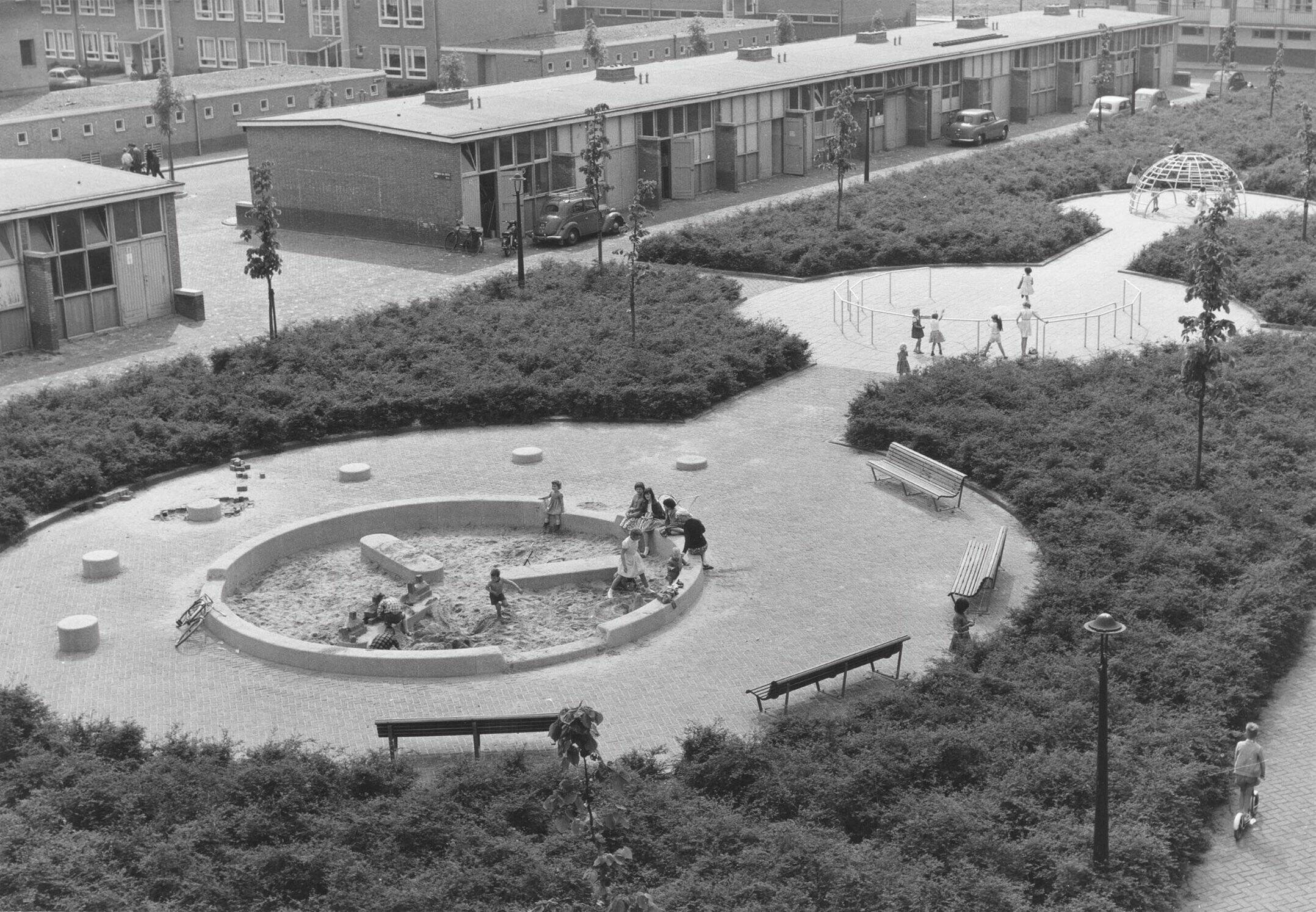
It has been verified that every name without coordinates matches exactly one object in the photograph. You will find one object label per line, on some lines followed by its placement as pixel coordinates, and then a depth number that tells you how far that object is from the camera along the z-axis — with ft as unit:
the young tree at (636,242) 123.03
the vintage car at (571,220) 162.71
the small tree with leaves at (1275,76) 228.63
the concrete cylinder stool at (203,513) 93.50
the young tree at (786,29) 298.76
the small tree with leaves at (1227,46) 274.57
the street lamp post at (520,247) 136.36
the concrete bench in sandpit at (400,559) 84.28
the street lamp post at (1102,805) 57.82
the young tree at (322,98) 236.63
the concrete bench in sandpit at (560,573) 84.28
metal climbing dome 176.86
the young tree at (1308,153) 158.10
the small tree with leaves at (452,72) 237.25
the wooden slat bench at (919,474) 94.99
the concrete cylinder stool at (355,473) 99.96
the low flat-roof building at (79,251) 127.34
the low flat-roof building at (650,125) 164.86
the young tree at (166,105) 200.23
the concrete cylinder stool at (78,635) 76.74
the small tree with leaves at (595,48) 265.34
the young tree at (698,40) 280.31
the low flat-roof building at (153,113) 203.62
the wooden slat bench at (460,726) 66.69
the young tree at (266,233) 121.19
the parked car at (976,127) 218.79
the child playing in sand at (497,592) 79.71
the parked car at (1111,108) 230.27
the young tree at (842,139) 162.71
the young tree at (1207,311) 92.32
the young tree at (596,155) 144.25
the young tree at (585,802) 44.29
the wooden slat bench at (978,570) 80.33
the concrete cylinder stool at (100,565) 85.61
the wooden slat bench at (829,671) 70.38
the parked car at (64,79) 278.46
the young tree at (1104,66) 246.47
